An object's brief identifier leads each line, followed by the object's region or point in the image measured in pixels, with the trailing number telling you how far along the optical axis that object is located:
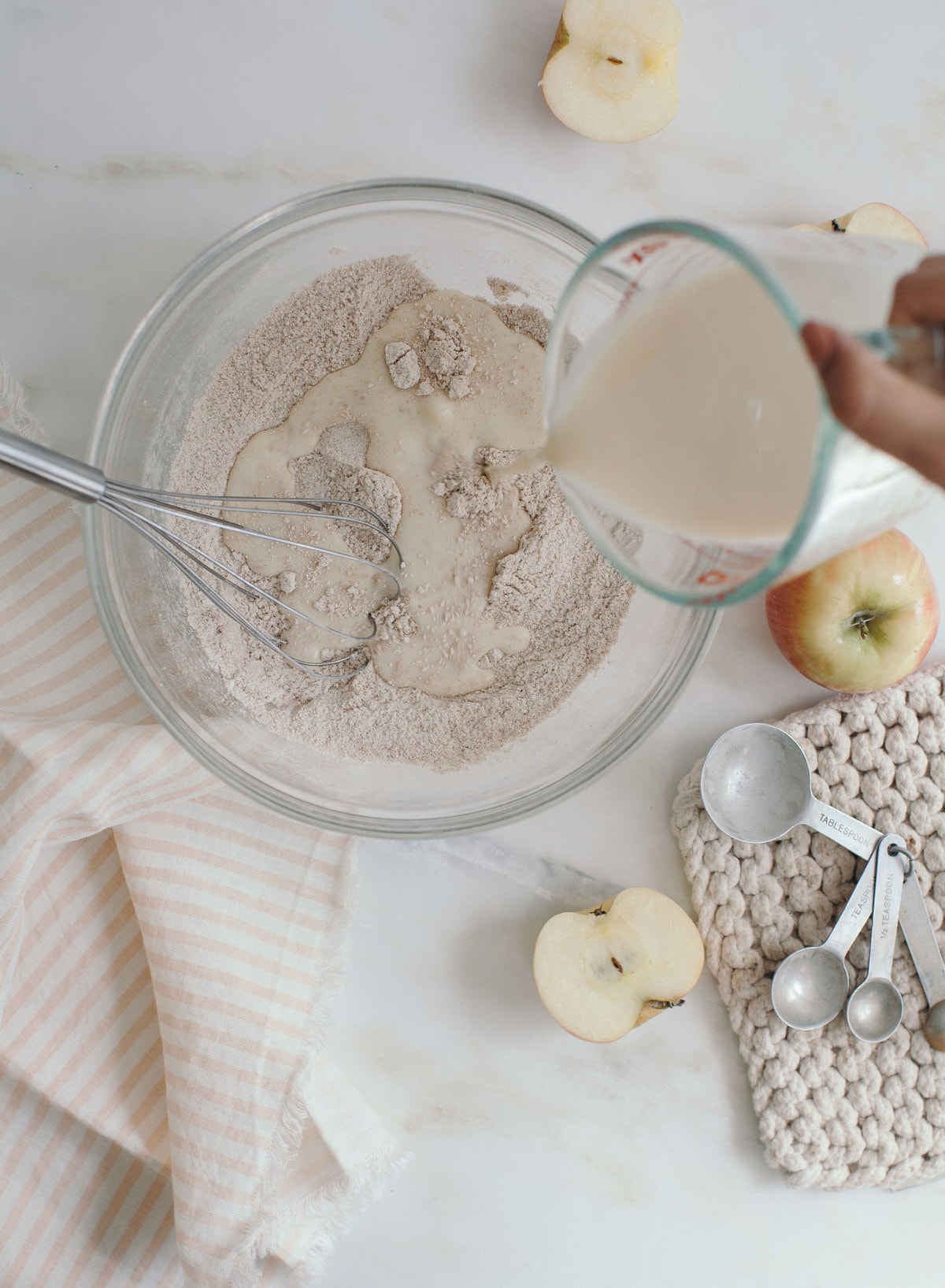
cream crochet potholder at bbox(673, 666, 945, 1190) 0.95
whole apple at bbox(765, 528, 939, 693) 0.92
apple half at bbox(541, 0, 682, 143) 0.92
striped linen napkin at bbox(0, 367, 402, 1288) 0.90
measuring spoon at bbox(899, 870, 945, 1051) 0.95
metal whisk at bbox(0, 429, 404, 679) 0.68
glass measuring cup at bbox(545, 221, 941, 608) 0.45
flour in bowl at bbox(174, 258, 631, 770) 0.94
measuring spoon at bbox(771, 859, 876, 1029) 0.94
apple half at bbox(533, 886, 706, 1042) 0.94
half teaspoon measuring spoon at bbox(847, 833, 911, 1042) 0.95
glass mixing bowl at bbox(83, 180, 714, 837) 0.86
